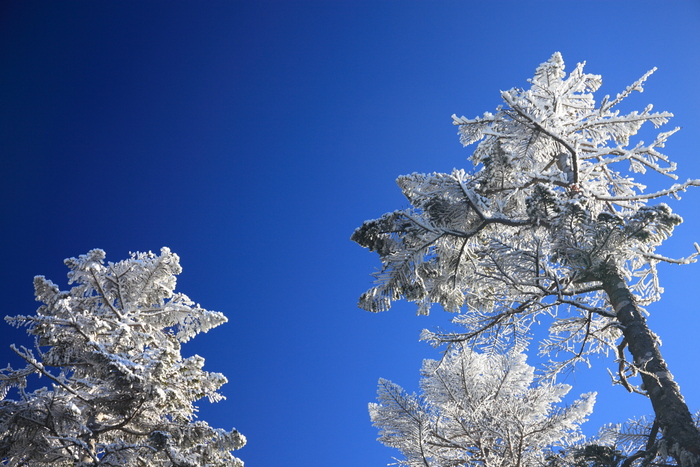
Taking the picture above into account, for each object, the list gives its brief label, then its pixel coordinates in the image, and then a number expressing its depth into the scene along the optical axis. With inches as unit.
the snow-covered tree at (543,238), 210.2
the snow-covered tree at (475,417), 371.6
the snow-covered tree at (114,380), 314.2
